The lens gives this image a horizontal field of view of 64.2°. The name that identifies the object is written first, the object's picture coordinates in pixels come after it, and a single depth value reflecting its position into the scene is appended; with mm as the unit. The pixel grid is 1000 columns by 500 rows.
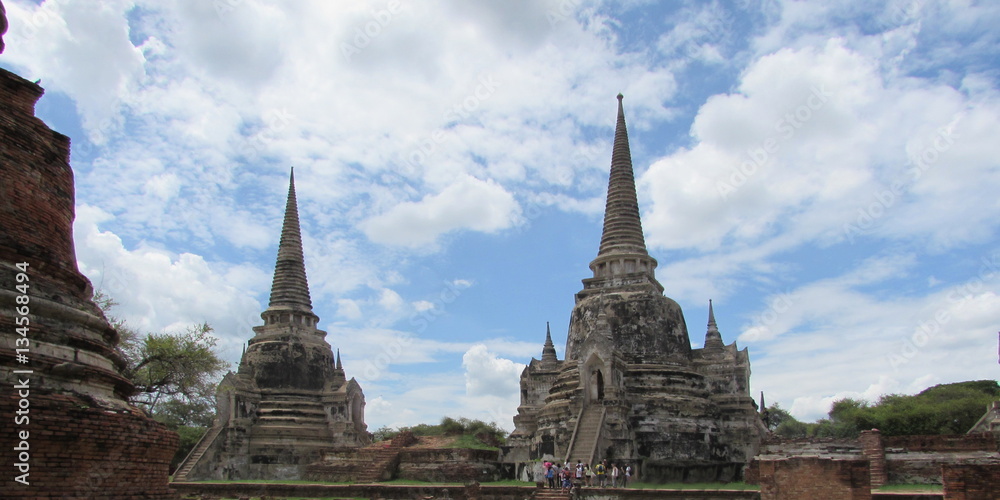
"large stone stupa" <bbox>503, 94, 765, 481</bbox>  33094
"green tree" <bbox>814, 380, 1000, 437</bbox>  50562
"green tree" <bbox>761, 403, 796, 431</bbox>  79312
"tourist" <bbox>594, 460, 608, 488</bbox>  28688
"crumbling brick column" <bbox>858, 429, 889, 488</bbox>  27500
